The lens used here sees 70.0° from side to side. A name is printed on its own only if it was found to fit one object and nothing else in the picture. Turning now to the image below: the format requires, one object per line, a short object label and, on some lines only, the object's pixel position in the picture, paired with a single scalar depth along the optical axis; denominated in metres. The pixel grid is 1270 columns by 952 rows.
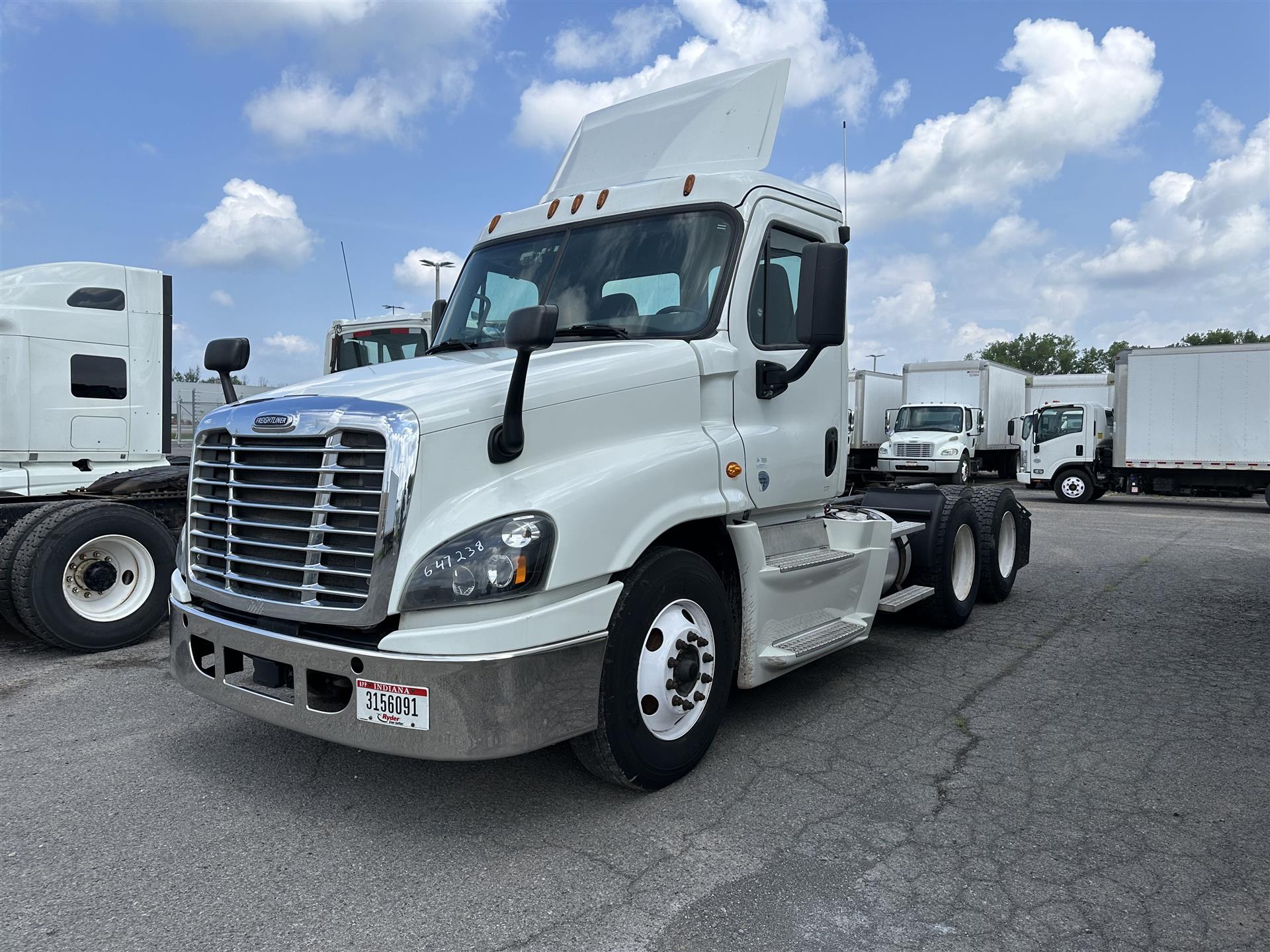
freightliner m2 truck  24.64
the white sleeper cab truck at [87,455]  6.11
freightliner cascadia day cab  3.20
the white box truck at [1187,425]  18.88
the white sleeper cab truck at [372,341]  13.04
